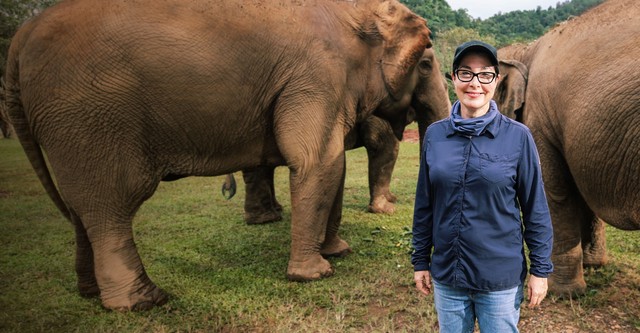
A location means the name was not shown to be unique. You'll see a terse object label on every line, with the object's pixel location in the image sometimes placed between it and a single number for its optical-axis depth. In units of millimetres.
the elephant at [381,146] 4773
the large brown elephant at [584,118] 2592
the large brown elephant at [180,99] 3074
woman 1684
